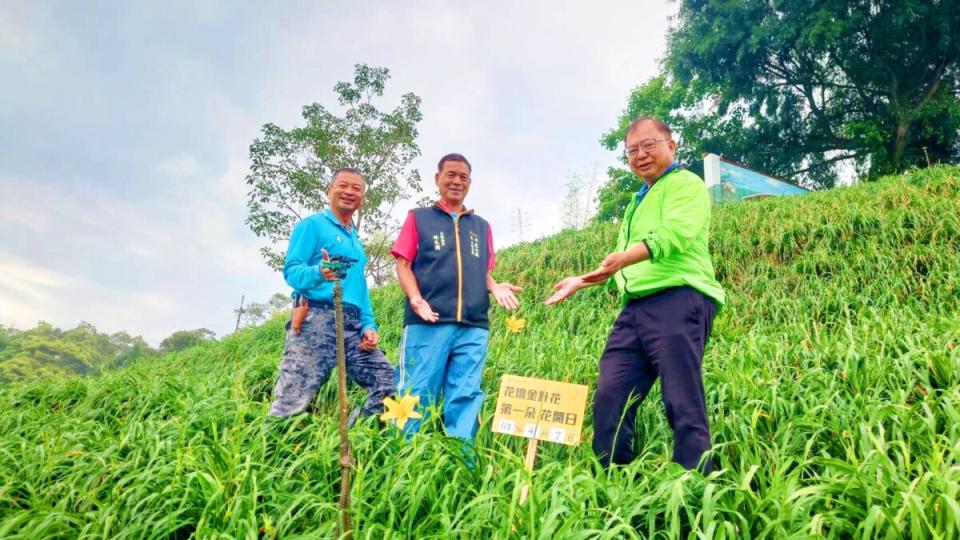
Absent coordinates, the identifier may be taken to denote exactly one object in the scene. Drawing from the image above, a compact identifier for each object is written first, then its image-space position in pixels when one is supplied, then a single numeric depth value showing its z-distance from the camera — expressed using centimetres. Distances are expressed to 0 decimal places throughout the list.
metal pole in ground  118
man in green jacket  189
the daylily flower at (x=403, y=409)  174
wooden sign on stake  214
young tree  1330
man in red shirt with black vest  250
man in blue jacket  247
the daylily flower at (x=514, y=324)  279
